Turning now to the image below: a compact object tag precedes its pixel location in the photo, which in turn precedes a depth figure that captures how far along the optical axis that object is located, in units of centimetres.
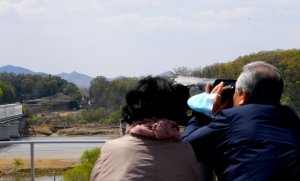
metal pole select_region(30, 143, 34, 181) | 450
